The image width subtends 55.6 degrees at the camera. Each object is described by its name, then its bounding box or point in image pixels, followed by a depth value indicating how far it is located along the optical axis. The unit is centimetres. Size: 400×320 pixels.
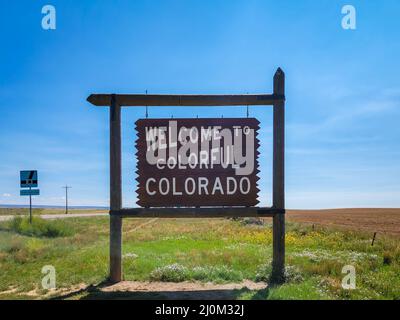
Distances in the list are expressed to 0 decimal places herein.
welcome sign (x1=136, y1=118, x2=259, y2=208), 988
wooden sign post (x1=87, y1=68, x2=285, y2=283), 974
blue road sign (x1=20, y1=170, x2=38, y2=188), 2394
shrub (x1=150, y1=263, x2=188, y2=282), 1009
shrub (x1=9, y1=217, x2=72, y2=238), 2377
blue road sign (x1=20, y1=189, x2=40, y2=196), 2397
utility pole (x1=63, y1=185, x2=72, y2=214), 7838
